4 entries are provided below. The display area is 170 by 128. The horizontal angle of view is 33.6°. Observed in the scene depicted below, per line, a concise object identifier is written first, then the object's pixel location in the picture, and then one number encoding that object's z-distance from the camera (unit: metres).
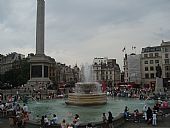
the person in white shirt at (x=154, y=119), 21.62
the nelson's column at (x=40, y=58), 77.94
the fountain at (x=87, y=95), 39.56
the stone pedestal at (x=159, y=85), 61.90
